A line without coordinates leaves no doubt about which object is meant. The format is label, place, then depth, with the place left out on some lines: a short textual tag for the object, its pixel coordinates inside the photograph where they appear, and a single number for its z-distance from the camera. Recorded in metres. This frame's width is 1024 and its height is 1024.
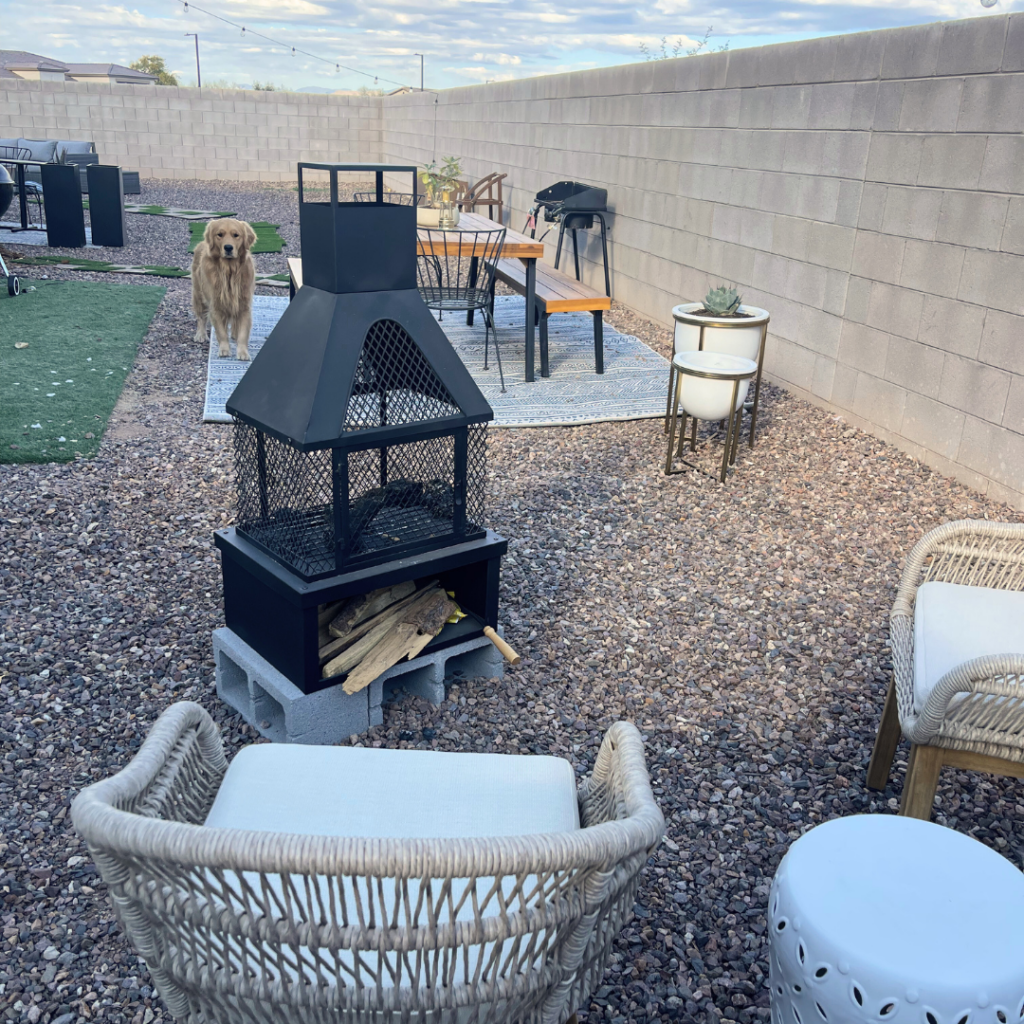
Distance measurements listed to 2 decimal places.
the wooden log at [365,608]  2.35
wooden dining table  5.44
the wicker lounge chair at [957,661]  1.66
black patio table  9.73
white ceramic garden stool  1.08
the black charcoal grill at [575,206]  7.98
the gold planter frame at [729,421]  4.00
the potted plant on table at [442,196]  6.16
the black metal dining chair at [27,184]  11.02
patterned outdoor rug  5.02
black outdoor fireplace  2.02
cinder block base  2.24
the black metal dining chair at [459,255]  5.32
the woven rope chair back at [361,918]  0.94
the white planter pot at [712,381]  4.01
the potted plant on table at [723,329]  4.45
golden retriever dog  5.52
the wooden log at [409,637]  2.24
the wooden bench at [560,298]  5.44
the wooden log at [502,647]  2.38
